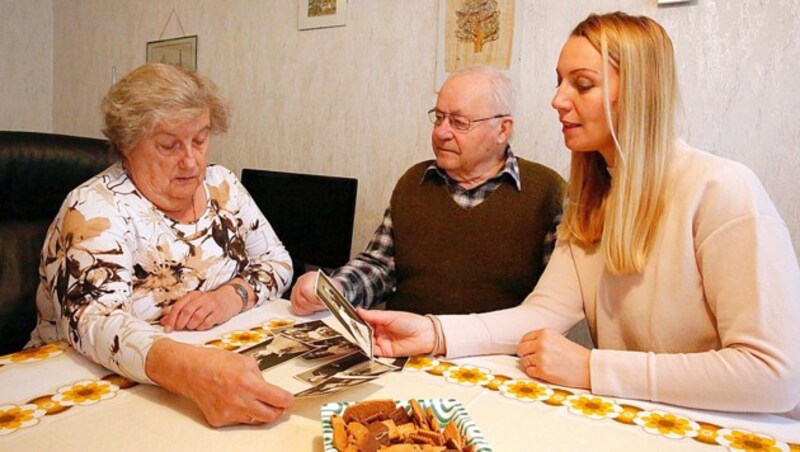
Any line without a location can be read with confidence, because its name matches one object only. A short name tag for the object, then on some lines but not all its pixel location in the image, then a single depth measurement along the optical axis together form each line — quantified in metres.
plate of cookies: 0.69
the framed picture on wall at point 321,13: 2.44
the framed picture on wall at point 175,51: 2.99
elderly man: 1.71
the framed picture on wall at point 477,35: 2.02
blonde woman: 0.91
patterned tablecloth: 0.78
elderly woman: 1.01
